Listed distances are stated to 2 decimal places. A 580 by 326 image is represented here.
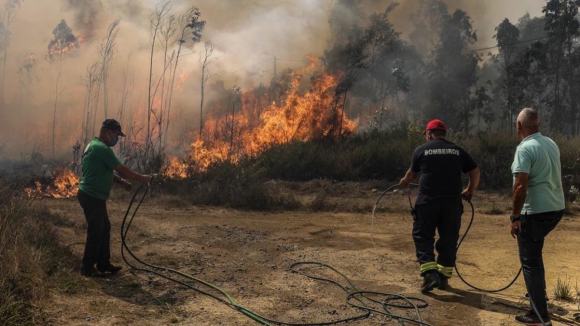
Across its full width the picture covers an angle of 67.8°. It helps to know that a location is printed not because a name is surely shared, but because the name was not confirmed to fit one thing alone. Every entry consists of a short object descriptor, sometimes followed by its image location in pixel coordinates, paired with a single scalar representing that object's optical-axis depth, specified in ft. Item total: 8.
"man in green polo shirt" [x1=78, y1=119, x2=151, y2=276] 16.67
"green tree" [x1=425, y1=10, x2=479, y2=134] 119.08
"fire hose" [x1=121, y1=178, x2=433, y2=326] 13.39
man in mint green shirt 12.61
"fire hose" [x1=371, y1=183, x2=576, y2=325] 15.67
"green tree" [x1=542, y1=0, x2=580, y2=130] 97.55
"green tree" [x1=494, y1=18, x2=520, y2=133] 122.62
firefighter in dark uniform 16.16
